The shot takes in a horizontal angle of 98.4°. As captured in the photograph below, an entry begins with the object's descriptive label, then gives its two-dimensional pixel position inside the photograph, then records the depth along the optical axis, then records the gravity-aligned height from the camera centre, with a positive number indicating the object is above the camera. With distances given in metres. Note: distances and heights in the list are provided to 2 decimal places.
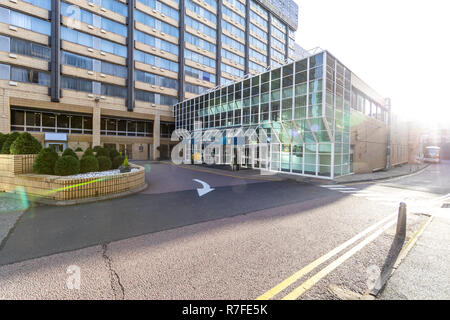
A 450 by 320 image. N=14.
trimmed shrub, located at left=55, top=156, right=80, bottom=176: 8.03 -0.69
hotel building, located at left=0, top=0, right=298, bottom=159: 23.27 +13.01
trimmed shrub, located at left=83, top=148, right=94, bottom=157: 9.84 -0.14
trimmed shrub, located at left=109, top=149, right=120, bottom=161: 12.21 -0.23
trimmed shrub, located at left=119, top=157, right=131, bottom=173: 9.77 -0.83
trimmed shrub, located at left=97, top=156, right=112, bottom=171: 10.60 -0.71
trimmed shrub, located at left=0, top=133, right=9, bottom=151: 10.05 +0.54
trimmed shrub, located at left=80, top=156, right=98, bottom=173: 9.19 -0.68
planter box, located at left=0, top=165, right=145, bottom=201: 7.20 -1.43
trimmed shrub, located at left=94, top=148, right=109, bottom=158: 11.72 -0.11
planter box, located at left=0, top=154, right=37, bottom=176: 7.99 -0.65
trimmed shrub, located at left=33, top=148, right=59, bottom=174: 8.12 -0.55
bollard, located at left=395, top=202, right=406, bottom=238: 4.75 -1.66
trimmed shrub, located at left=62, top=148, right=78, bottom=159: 8.98 -0.12
